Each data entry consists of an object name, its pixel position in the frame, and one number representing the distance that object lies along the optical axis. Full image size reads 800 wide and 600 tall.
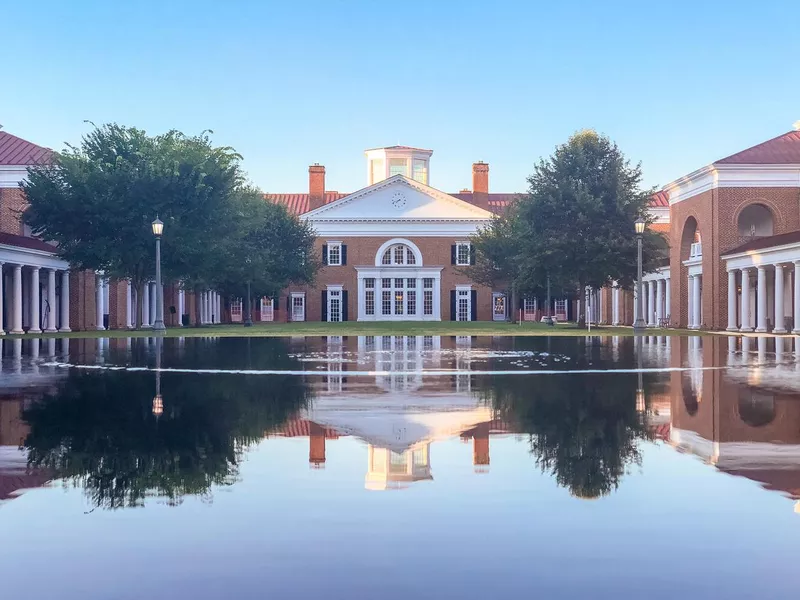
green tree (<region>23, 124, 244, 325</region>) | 45.91
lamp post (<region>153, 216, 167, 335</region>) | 39.88
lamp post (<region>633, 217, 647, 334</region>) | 41.91
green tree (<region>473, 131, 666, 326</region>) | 49.91
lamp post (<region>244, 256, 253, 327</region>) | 67.00
